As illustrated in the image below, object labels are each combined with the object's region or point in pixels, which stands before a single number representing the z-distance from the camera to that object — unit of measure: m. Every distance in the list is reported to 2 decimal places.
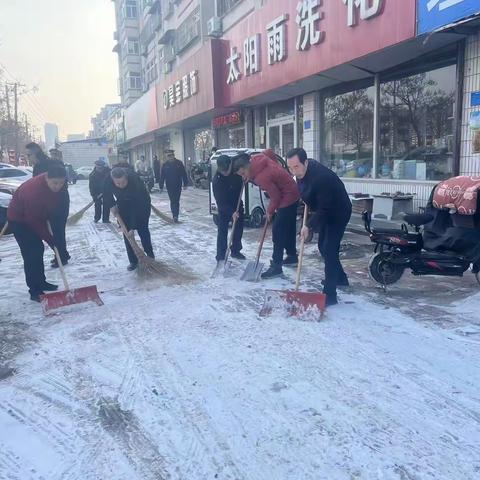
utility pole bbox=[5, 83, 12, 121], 39.12
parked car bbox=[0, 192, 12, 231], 10.37
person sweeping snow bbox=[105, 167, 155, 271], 6.12
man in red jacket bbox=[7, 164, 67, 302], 4.96
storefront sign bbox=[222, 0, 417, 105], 7.97
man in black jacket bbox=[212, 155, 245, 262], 6.40
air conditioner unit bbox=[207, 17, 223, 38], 17.77
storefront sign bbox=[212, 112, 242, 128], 16.94
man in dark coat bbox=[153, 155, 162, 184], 21.68
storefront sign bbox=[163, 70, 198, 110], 18.12
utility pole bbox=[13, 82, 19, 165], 40.38
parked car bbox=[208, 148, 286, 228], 9.37
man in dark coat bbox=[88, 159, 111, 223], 11.46
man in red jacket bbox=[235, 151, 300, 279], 5.80
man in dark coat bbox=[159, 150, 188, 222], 11.01
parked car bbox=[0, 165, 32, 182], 16.38
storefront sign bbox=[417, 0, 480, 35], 6.33
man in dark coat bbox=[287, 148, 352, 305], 4.59
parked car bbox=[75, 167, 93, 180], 45.50
